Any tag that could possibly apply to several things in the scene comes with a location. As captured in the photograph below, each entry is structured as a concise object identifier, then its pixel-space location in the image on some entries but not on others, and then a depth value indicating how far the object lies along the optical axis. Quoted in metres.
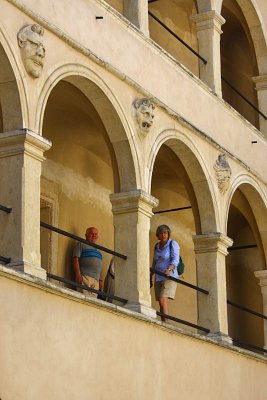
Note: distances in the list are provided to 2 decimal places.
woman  16.48
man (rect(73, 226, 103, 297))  16.72
